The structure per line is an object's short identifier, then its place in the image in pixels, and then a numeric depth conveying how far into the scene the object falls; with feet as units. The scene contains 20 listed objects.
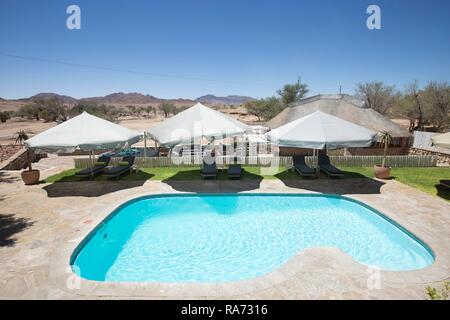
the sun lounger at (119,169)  45.01
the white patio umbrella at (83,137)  36.99
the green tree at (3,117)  205.05
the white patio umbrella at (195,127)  37.13
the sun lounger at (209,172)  44.92
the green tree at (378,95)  154.80
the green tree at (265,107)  175.50
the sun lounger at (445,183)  37.33
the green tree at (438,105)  117.60
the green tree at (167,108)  311.62
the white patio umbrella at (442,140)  36.29
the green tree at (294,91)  173.99
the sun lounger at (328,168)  45.19
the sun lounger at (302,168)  45.32
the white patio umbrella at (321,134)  37.22
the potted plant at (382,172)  44.27
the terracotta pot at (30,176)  41.83
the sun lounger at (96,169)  45.09
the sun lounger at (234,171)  44.93
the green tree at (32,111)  227.81
